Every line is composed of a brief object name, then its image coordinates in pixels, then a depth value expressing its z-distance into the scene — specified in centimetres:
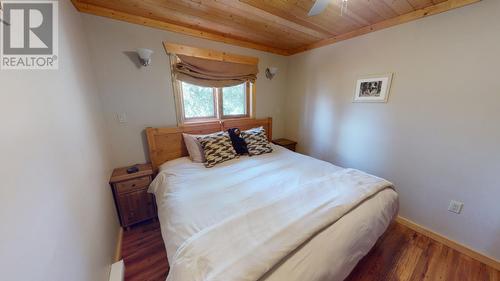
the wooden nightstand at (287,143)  313
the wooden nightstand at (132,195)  182
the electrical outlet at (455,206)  170
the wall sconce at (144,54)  183
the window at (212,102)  241
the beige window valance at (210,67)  219
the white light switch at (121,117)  197
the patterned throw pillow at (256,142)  242
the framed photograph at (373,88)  204
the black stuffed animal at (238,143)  238
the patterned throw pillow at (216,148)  208
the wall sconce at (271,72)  291
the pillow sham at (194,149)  217
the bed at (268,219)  84
